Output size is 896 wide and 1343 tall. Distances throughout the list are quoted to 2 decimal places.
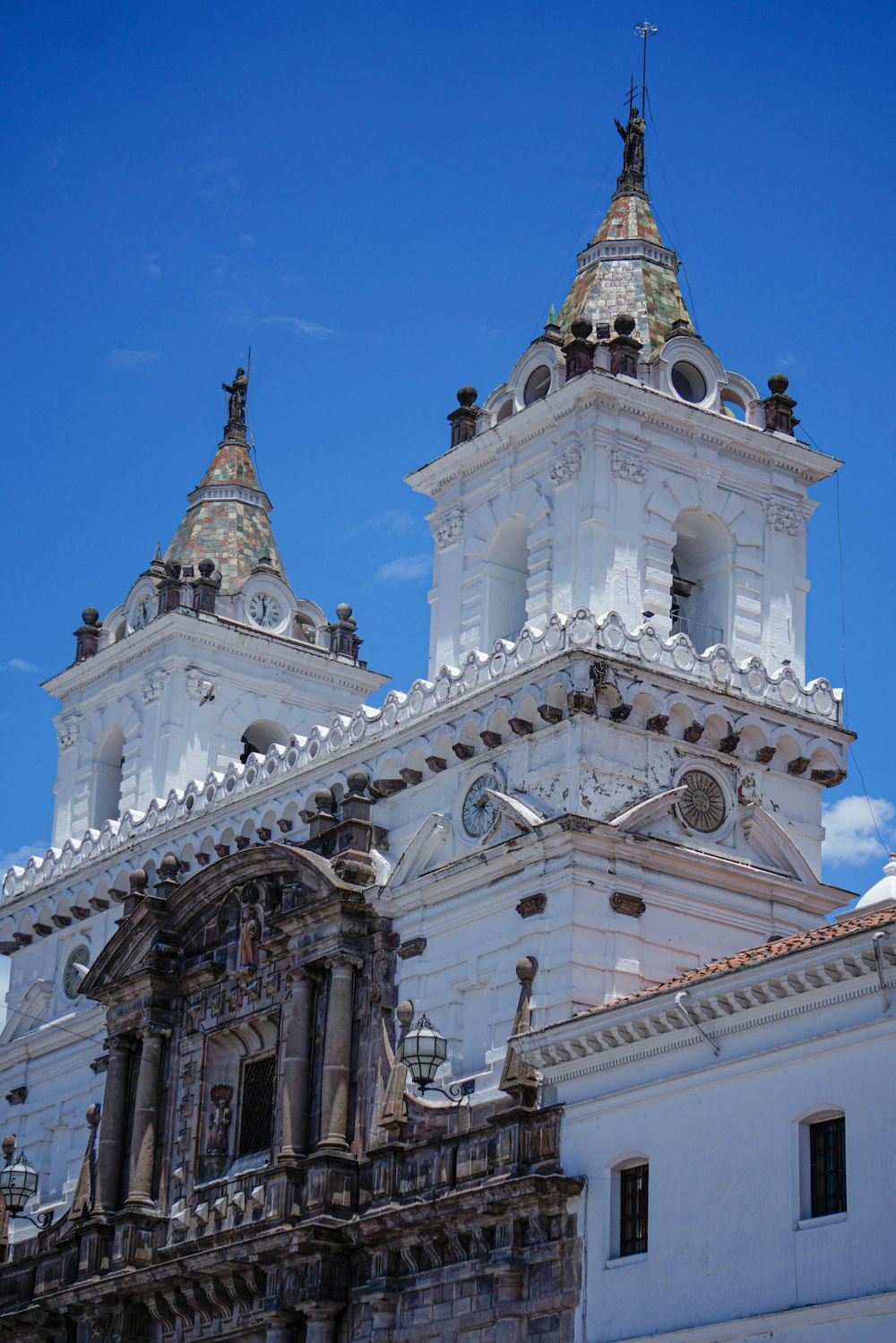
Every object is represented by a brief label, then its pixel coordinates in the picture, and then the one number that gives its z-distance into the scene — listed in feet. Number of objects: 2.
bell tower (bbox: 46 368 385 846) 168.25
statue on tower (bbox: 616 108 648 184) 157.89
